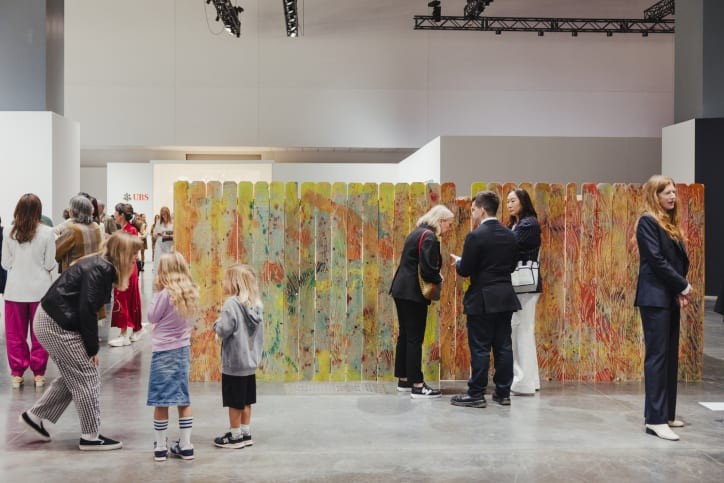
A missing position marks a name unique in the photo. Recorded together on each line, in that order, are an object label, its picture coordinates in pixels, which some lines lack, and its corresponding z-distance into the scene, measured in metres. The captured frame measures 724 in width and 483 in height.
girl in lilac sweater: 3.99
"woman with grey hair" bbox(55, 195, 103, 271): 5.98
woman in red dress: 7.80
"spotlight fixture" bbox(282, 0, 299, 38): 15.40
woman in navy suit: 4.48
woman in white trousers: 5.50
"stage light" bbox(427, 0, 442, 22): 17.62
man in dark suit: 5.14
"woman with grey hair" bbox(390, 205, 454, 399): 5.31
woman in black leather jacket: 4.09
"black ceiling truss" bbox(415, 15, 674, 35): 18.23
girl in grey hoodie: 4.14
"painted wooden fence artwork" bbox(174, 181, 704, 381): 5.95
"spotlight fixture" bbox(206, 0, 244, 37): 15.46
